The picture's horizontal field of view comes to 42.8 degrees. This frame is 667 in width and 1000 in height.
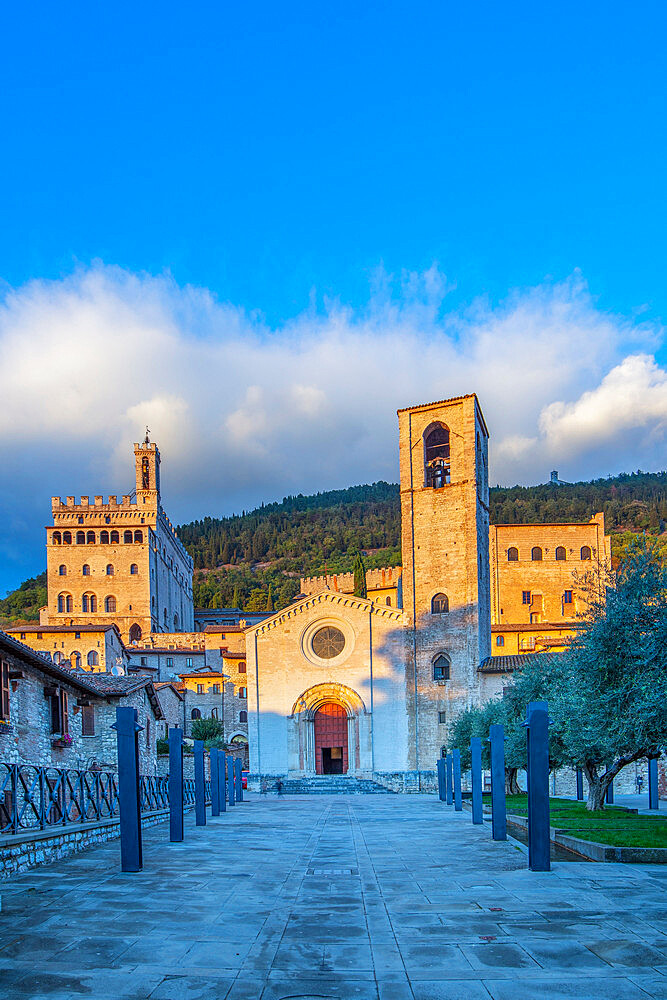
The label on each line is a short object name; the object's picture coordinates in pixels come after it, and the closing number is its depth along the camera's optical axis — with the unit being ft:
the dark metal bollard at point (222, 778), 82.36
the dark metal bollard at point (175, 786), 49.47
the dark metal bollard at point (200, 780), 61.52
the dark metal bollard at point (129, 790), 36.52
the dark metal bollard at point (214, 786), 80.17
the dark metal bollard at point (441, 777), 108.37
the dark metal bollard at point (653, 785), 95.69
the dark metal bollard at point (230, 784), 107.34
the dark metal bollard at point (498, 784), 49.11
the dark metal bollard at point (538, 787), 35.88
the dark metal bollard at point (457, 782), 84.38
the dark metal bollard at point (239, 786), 115.67
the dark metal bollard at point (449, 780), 100.28
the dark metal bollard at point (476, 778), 58.34
